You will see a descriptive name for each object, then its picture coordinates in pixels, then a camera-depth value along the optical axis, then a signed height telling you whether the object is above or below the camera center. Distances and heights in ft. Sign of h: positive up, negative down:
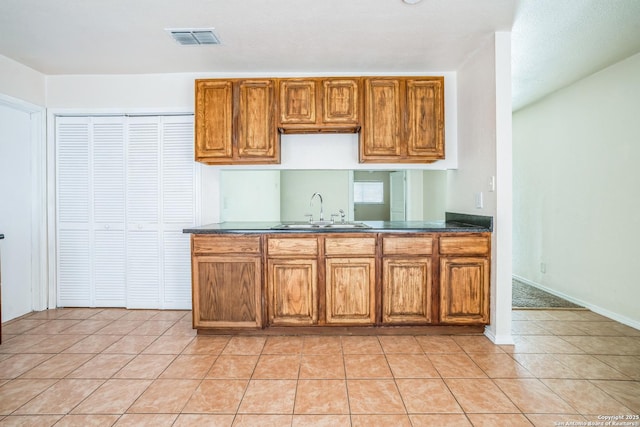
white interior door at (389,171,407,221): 12.80 +0.62
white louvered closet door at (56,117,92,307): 12.52 +0.54
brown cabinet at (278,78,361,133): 10.85 +3.34
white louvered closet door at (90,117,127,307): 12.49 +0.26
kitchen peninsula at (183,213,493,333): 9.87 -1.79
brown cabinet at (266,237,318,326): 9.95 -1.89
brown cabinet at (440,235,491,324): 9.80 -1.85
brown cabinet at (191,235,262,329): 9.96 -1.90
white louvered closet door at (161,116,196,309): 12.38 +0.15
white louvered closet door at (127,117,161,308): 12.44 +0.09
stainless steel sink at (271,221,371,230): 10.58 -0.39
